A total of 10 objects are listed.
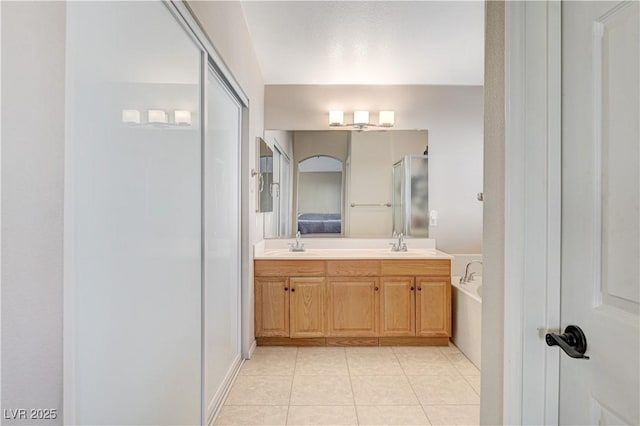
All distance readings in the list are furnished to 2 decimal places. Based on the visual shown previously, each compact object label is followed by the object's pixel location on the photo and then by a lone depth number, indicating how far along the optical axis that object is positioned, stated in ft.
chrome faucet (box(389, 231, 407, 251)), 11.76
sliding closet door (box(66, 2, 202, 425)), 2.78
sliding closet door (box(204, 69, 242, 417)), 6.46
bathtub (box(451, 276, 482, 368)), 9.07
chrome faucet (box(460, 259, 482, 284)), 11.06
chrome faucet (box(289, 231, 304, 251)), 11.66
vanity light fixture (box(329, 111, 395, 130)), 11.93
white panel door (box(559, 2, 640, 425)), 2.35
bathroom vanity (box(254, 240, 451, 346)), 10.21
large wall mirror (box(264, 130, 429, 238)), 12.19
